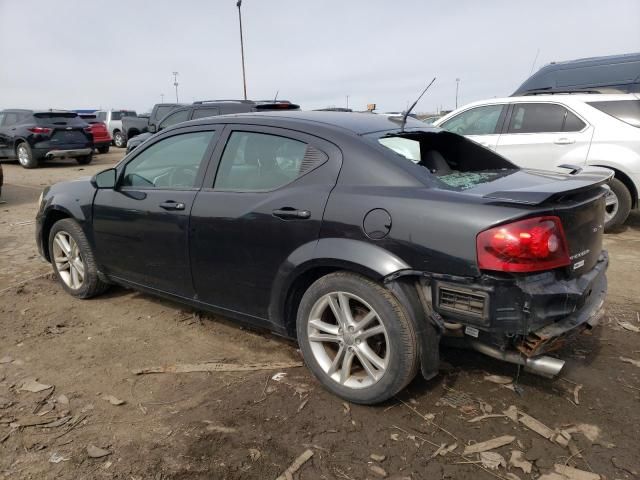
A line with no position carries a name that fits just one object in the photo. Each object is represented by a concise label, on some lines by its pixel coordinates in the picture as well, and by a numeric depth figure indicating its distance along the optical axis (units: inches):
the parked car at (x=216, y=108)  358.6
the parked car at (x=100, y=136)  736.3
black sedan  89.7
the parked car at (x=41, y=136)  562.6
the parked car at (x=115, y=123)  942.4
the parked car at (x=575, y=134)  238.8
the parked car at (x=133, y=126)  866.6
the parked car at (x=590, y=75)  336.5
